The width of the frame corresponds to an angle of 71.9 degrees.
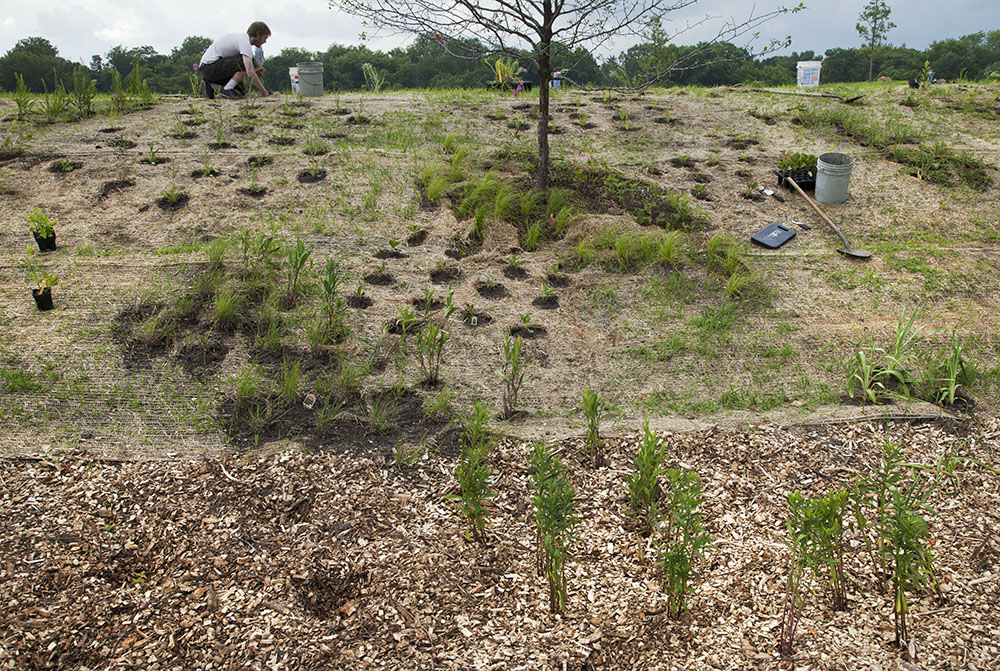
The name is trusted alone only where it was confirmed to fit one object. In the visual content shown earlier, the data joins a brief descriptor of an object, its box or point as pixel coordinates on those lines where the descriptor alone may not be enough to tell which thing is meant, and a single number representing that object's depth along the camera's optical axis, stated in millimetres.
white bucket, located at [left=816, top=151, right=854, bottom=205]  6152
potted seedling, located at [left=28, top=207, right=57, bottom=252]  5023
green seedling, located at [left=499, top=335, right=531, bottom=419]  3736
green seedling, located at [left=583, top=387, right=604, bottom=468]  3406
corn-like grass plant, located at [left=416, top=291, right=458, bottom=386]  3912
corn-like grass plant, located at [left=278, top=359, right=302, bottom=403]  3805
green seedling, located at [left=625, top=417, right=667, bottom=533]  3010
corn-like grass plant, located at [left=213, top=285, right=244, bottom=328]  4324
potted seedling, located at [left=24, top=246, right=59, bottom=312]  4379
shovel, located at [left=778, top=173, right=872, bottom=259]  5480
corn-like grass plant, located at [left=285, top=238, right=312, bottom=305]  4453
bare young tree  5289
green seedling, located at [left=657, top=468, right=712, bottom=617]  2535
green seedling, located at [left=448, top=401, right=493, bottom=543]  2977
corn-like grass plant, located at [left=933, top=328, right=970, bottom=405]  3840
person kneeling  8328
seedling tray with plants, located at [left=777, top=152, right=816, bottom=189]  6488
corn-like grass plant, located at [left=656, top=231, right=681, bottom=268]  5211
